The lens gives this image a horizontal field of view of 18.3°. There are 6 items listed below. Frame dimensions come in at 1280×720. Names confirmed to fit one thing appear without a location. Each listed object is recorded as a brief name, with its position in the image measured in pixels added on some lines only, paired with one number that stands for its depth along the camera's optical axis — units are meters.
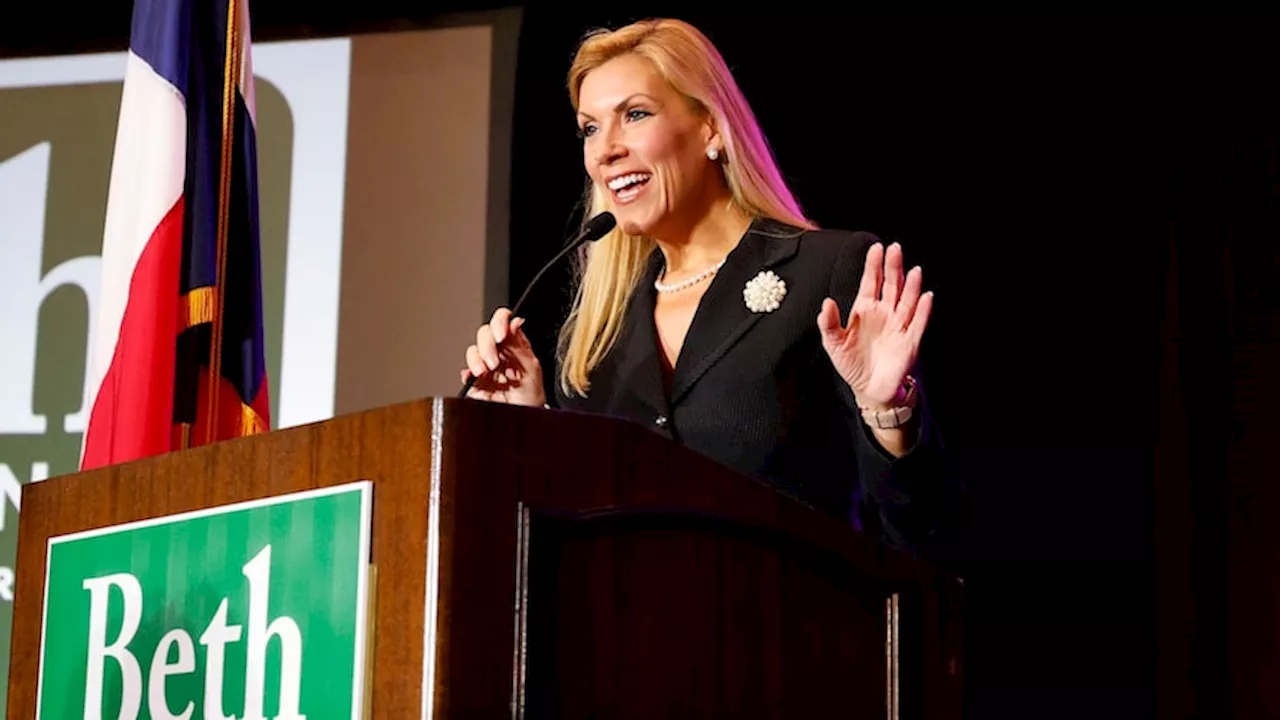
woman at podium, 4.34
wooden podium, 3.77
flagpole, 5.09
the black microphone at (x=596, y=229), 4.48
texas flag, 5.01
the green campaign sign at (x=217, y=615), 3.82
